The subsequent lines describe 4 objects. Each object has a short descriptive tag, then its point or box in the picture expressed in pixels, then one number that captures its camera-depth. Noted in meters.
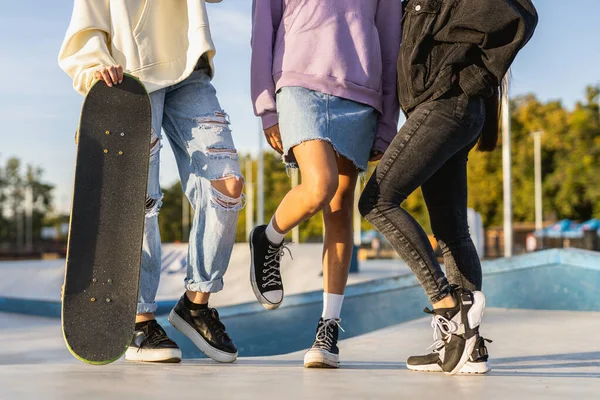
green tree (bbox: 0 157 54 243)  75.75
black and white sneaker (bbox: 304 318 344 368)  2.93
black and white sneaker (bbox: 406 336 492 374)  2.75
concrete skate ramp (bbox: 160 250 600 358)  5.03
